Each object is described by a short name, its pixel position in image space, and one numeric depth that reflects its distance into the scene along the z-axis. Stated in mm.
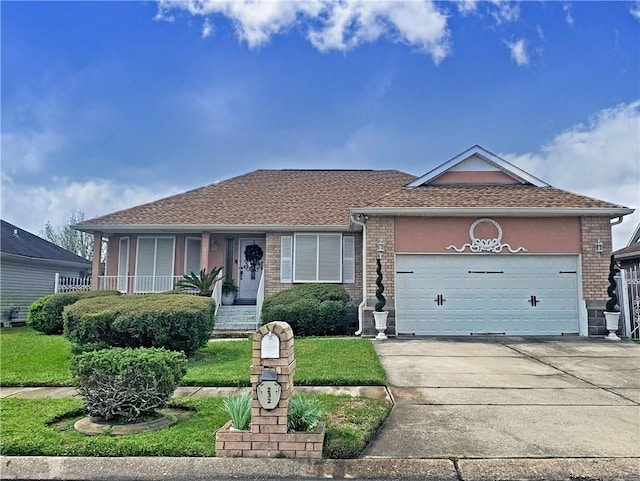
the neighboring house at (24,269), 16578
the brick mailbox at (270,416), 3799
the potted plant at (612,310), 11109
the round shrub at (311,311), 12250
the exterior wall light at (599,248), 11784
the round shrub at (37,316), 12667
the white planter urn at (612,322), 11109
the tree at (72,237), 34375
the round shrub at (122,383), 4523
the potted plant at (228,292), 14953
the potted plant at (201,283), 13438
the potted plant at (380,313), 11165
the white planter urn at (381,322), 11159
